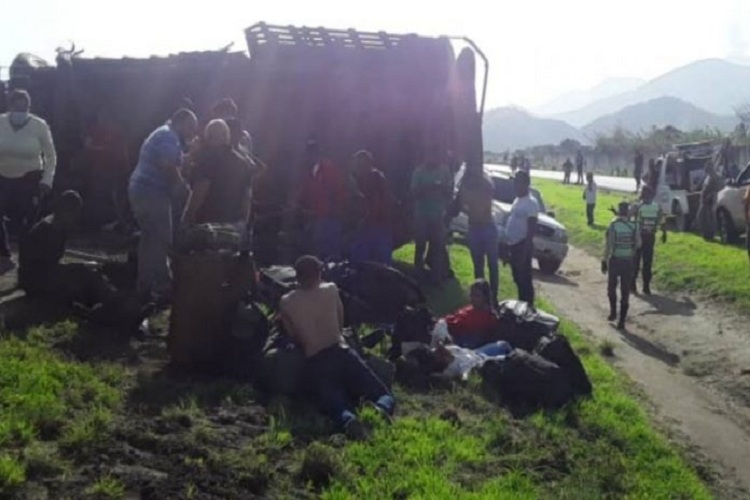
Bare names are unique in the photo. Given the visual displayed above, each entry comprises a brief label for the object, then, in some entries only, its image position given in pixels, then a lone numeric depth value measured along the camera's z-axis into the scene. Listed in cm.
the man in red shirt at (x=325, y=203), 1209
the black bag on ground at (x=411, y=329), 941
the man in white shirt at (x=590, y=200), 2848
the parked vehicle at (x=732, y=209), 2222
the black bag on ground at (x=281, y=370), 759
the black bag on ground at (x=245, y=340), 791
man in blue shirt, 910
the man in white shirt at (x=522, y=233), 1248
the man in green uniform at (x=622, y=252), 1410
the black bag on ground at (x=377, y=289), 1046
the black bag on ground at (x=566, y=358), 896
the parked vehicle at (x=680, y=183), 2609
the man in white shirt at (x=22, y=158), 1000
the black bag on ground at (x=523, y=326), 985
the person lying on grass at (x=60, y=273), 879
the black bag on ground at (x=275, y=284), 963
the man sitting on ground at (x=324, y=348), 746
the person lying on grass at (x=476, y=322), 995
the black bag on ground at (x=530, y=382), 862
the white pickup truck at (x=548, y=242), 1981
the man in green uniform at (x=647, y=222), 1650
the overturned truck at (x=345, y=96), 1477
